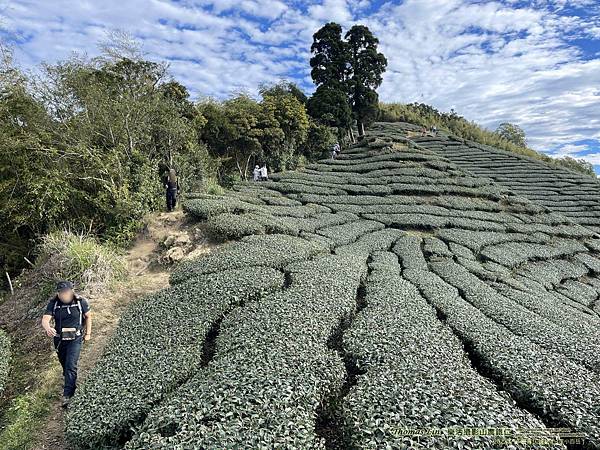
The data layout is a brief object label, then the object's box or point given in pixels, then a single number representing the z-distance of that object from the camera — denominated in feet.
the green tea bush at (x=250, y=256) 35.47
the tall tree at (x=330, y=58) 143.13
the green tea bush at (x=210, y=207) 47.65
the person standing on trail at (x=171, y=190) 51.29
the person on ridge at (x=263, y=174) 93.97
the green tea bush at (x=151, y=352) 18.65
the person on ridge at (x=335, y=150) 130.62
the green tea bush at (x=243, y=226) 44.34
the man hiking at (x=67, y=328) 21.81
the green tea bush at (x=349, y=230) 55.21
